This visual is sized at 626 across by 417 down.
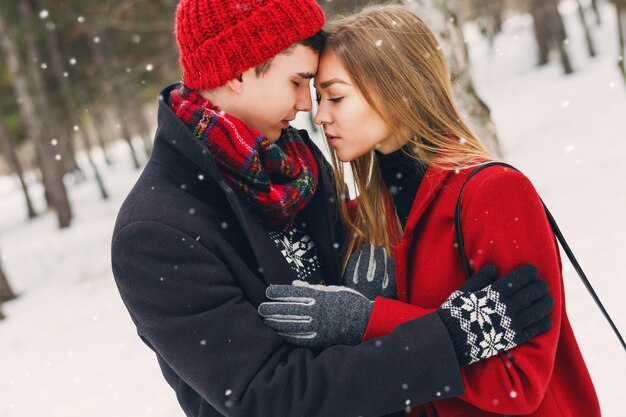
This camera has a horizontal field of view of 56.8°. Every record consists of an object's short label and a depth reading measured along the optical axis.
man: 1.60
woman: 1.73
